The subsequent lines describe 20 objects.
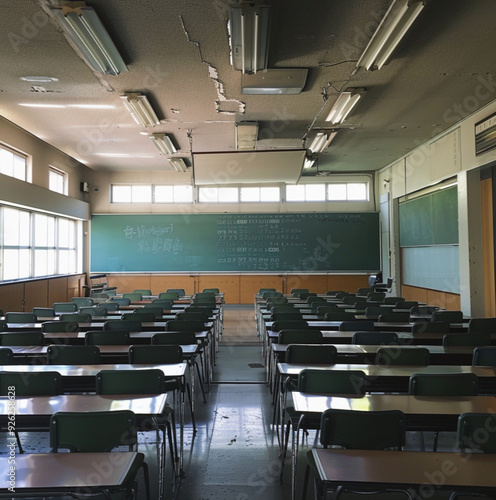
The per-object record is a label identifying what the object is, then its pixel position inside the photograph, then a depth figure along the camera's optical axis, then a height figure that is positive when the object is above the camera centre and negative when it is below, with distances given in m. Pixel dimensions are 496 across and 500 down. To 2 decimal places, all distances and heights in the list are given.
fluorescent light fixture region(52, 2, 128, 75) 4.14 +2.39
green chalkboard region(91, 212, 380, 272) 13.13 +0.65
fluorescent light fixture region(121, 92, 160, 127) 6.65 +2.52
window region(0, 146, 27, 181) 8.60 +2.06
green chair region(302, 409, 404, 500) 2.15 -0.83
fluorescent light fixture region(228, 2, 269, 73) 4.03 +2.31
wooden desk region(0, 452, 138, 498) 1.63 -0.83
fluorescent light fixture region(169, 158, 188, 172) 11.28 +2.61
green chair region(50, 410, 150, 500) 2.11 -0.80
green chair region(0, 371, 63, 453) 2.79 -0.76
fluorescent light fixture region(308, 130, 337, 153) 8.95 +2.58
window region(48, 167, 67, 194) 10.78 +2.14
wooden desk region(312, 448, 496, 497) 1.67 -0.85
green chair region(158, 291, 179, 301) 9.05 -0.69
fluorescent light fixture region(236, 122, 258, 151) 8.18 +2.50
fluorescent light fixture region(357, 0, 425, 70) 3.98 +2.33
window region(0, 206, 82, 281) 8.89 +0.47
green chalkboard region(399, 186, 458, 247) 8.69 +0.94
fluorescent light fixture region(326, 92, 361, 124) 6.54 +2.46
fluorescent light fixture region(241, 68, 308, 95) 5.70 +2.44
